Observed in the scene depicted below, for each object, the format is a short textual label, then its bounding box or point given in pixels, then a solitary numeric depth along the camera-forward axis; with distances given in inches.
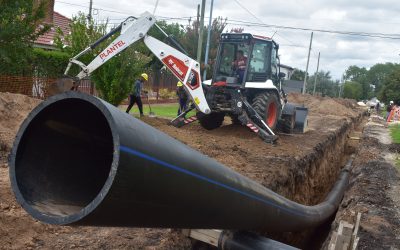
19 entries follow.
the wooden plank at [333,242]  182.9
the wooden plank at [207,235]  173.8
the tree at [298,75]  3490.2
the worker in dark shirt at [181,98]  605.2
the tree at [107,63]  545.3
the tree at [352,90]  4503.0
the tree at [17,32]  515.6
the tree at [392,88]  2195.4
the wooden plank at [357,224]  208.3
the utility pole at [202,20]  825.5
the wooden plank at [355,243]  179.5
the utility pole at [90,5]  1195.9
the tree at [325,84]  4093.5
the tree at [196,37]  1668.3
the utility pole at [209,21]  1012.7
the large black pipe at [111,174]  73.5
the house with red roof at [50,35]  893.7
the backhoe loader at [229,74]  442.6
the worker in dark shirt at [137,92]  569.0
